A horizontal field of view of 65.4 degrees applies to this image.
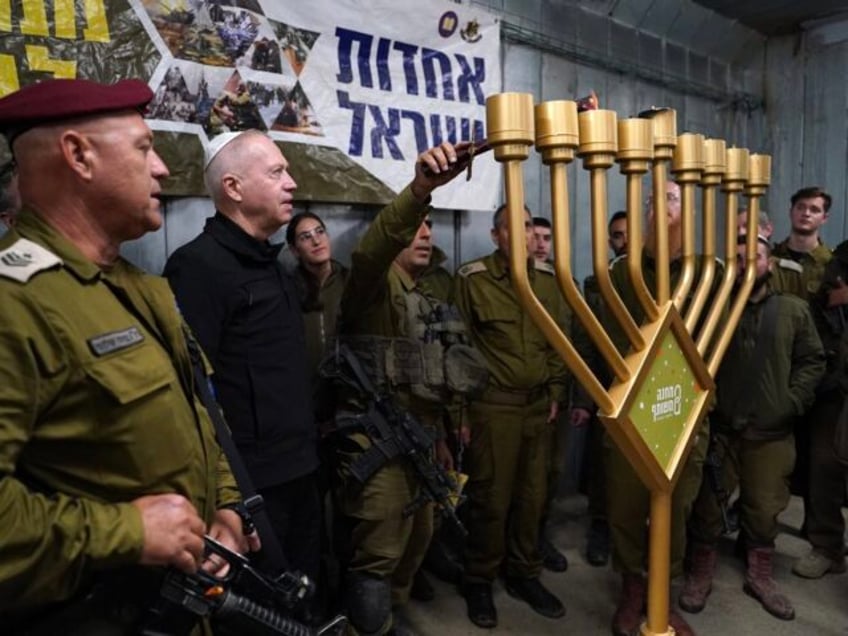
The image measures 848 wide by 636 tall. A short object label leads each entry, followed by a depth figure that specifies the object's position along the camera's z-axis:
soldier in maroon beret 0.70
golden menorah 0.96
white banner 1.90
